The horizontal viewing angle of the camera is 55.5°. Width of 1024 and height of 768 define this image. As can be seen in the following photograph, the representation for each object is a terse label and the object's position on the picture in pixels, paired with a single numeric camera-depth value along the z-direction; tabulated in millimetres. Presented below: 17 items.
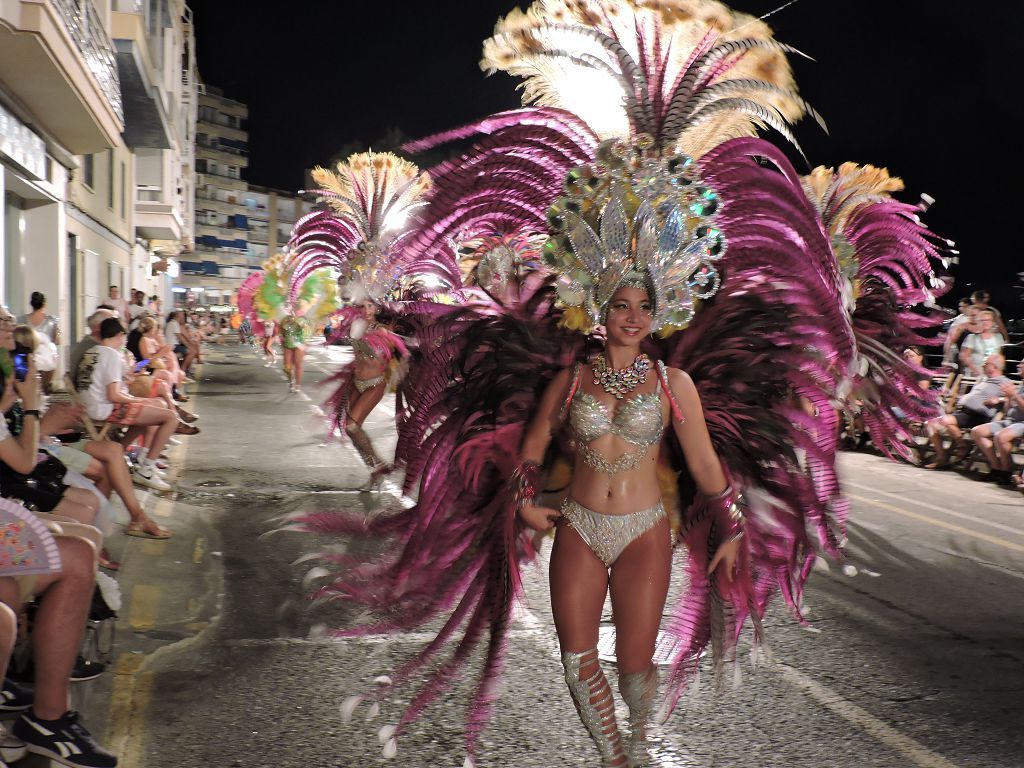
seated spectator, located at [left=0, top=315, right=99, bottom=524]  3952
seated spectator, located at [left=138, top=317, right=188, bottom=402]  10908
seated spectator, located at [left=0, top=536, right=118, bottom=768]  3346
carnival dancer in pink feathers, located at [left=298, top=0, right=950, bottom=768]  3256
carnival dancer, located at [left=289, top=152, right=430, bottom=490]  8883
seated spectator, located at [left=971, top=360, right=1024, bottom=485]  10320
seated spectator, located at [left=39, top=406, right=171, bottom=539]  6555
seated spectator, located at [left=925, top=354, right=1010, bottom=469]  10805
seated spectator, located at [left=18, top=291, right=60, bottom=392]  6148
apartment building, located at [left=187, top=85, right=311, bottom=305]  124625
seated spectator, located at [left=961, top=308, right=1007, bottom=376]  11328
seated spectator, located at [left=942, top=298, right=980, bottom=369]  11648
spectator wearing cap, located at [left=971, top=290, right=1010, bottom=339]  11578
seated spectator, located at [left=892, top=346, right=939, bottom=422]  10120
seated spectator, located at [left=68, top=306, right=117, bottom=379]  7945
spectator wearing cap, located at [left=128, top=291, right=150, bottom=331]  15645
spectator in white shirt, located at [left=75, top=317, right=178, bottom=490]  7805
